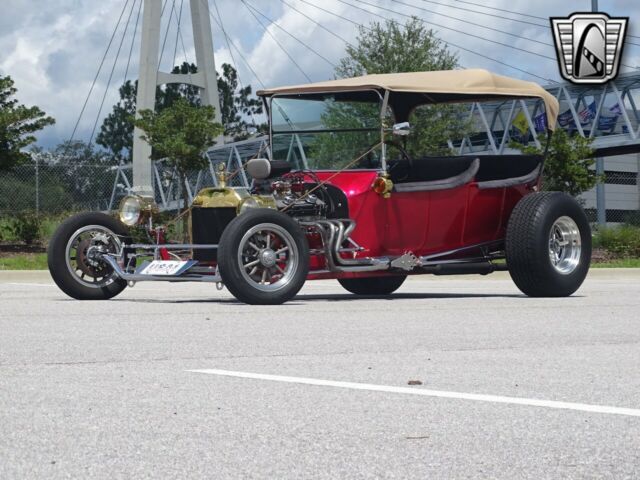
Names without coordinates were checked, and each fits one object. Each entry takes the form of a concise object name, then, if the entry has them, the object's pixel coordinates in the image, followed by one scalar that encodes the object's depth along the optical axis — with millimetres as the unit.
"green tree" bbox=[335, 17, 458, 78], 34812
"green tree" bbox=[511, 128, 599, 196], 31491
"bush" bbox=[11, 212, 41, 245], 27891
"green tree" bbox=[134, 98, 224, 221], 35938
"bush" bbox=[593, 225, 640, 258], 27500
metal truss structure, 50844
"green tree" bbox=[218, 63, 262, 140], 97250
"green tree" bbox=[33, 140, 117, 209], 31219
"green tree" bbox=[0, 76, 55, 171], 28938
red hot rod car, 11516
